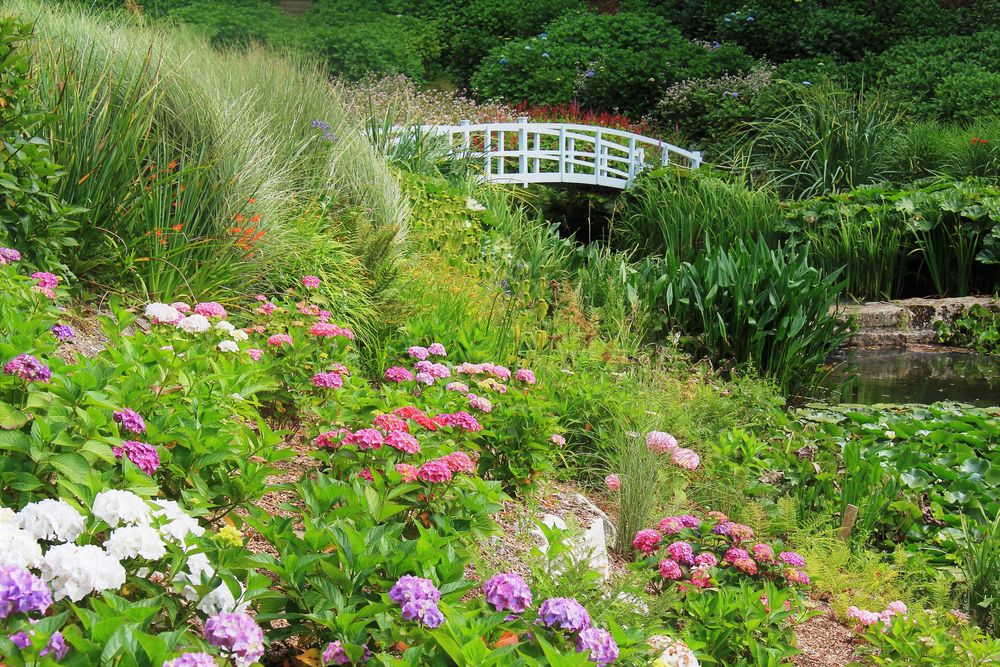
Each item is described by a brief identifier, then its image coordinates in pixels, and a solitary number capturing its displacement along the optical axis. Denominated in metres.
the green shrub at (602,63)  18.97
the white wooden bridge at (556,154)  12.14
